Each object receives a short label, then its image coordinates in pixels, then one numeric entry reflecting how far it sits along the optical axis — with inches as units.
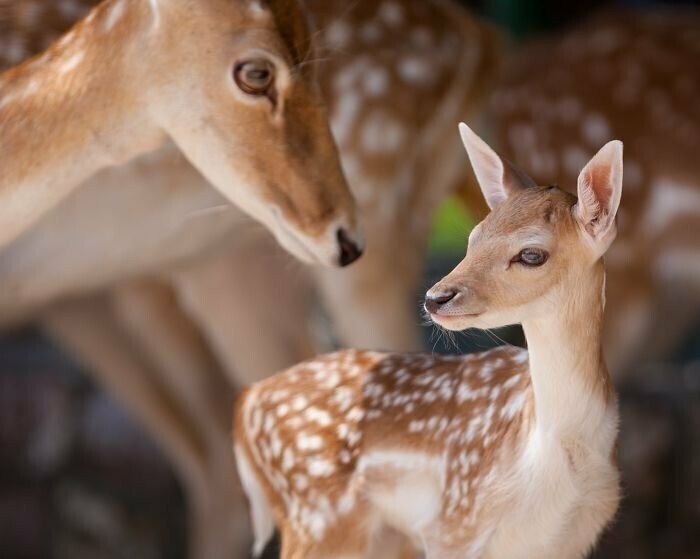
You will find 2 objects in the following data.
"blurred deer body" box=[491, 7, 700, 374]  291.9
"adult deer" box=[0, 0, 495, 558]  245.9
